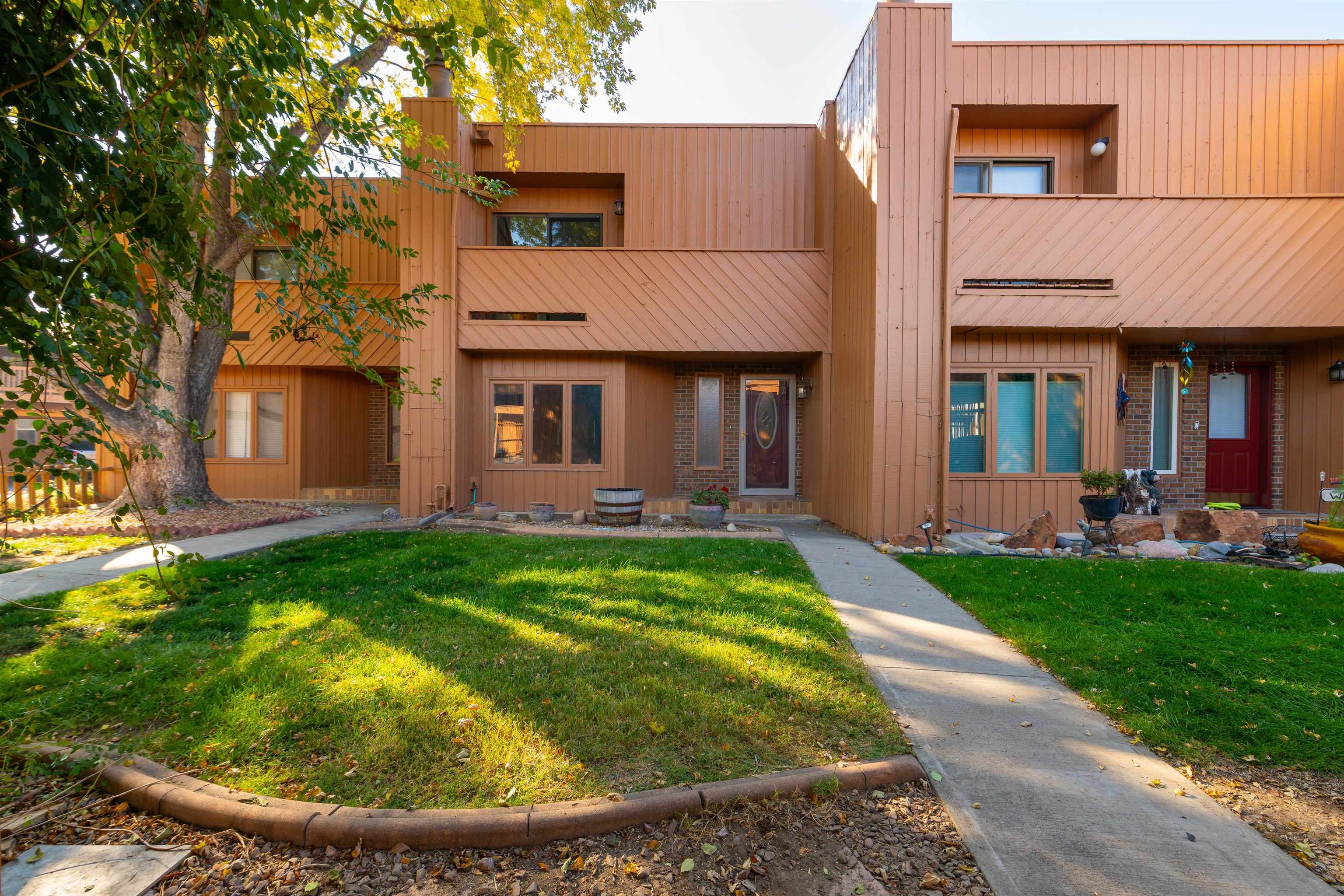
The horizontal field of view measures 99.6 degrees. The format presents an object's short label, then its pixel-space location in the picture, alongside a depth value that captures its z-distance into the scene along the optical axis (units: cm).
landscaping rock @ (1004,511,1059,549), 673
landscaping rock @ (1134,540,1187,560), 629
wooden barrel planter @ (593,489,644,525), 812
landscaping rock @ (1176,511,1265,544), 697
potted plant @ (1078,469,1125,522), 637
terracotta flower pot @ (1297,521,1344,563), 557
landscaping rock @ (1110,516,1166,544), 677
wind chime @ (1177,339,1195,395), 842
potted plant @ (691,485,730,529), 818
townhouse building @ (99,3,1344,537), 733
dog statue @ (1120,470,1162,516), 775
